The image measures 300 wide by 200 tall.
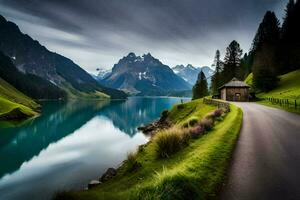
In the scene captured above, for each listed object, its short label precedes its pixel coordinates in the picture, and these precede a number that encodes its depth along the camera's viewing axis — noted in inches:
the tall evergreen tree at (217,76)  3860.7
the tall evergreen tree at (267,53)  2755.9
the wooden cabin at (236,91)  2805.1
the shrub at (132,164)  642.7
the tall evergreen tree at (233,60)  3855.8
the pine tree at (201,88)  4209.6
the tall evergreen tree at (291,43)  3129.9
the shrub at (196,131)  818.8
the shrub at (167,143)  651.5
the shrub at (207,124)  909.9
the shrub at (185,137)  706.3
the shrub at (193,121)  1134.0
